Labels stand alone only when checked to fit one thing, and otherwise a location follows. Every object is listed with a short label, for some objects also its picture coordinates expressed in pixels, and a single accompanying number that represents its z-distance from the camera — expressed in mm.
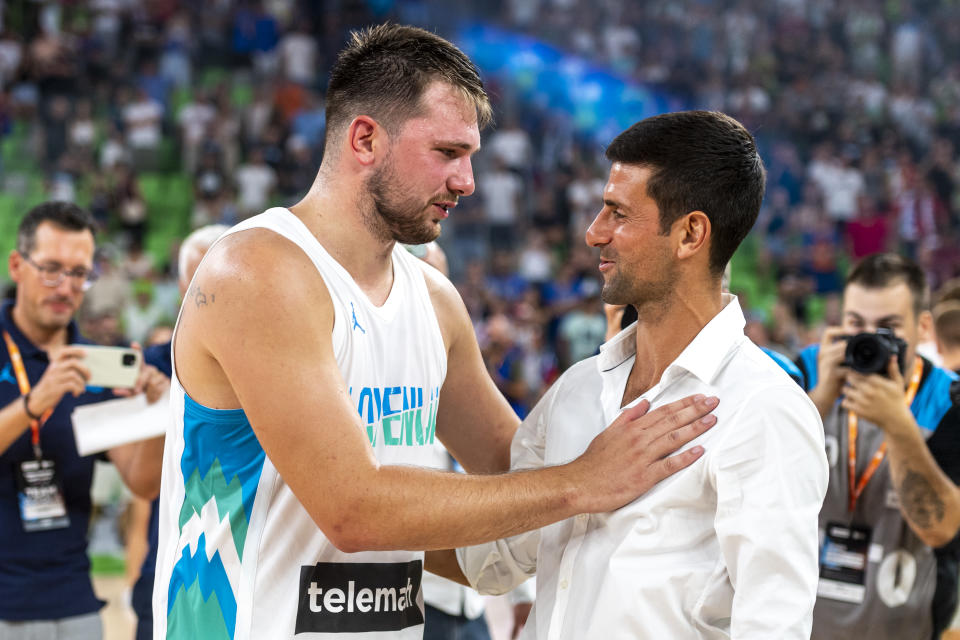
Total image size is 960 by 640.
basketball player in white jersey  2172
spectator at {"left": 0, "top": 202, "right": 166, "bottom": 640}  3754
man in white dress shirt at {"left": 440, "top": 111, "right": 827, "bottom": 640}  2025
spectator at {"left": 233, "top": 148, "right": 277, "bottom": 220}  14297
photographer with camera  3389
